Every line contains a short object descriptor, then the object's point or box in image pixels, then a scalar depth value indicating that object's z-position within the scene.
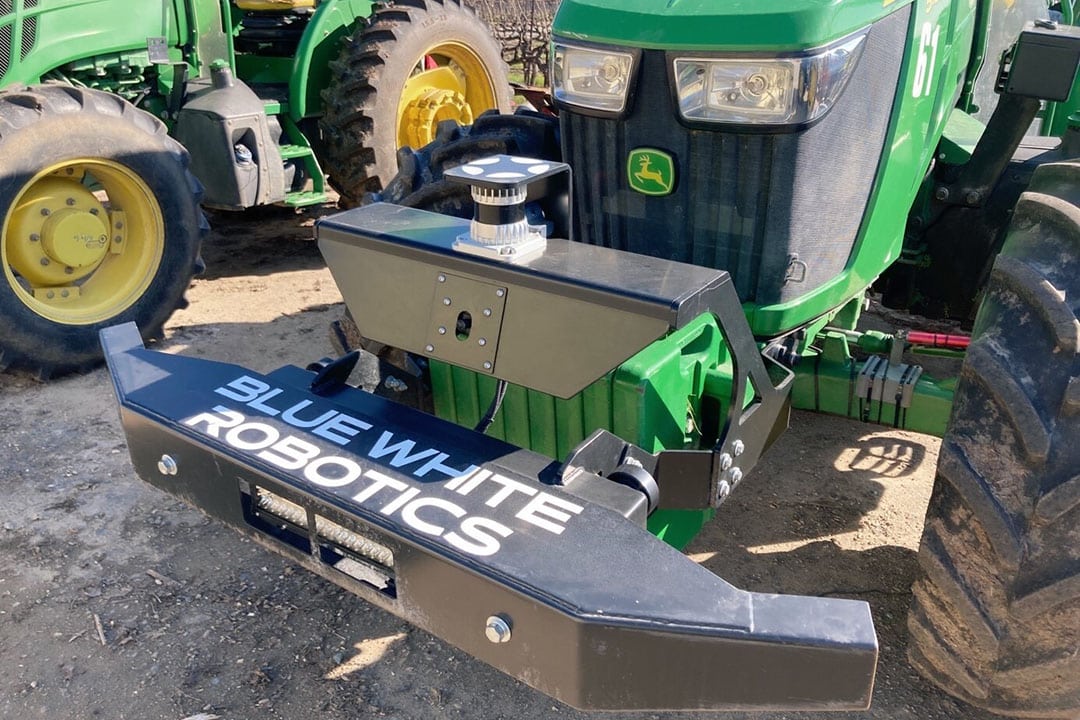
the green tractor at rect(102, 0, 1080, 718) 1.63
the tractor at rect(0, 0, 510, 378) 4.25
